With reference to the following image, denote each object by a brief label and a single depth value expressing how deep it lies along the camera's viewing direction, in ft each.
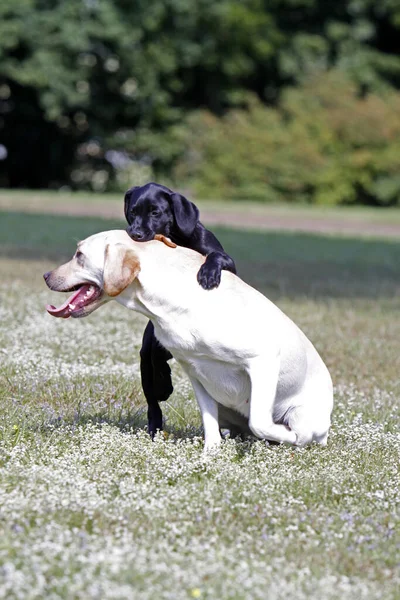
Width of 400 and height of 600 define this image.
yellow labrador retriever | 32.12
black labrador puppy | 36.96
